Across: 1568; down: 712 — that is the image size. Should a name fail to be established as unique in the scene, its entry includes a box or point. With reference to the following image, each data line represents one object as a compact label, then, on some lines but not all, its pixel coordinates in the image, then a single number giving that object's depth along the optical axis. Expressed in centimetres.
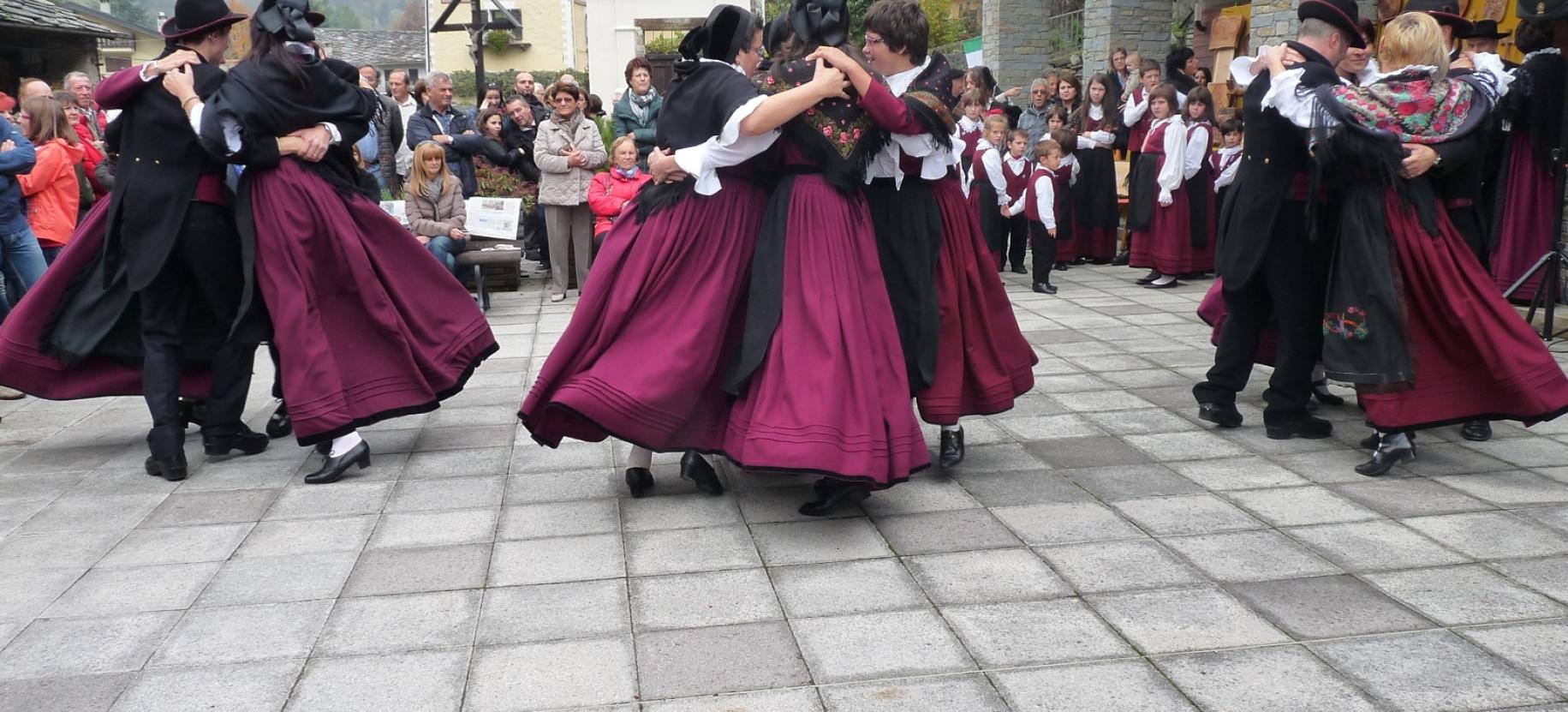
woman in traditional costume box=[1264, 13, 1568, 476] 450
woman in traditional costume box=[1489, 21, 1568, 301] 712
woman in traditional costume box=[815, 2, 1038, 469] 421
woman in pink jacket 945
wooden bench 926
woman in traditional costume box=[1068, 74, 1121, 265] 1148
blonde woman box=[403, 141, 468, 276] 903
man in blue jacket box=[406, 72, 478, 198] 1029
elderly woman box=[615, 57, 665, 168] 1080
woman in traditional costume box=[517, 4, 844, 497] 398
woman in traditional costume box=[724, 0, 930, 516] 380
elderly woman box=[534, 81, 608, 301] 973
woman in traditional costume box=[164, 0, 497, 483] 460
